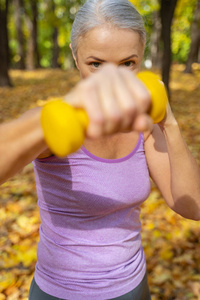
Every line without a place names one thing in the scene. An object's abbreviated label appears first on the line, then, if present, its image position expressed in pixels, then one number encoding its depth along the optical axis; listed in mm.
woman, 1202
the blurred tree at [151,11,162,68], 16703
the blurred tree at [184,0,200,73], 13525
